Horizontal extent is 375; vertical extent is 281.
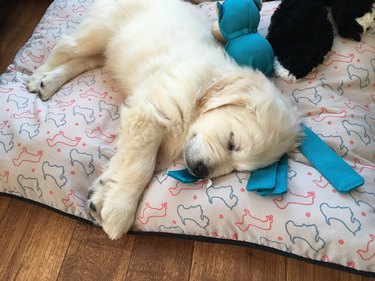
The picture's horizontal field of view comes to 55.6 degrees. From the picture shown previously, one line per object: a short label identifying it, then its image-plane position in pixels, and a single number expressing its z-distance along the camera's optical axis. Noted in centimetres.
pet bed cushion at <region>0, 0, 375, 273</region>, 45
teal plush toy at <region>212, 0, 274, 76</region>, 56
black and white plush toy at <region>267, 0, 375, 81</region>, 59
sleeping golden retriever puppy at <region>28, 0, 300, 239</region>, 47
